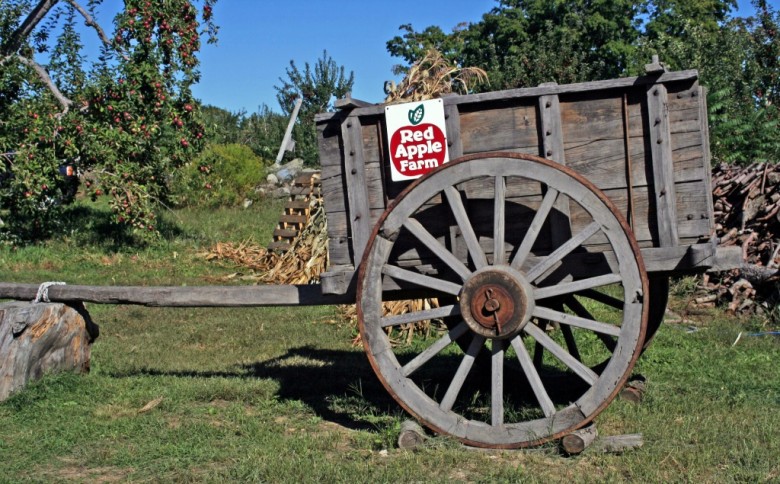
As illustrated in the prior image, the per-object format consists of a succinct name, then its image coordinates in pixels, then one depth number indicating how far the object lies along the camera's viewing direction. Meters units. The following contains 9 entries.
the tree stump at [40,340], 6.21
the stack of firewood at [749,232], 9.06
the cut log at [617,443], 4.61
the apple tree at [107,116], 13.20
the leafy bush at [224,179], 18.53
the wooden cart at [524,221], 4.57
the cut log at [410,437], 4.77
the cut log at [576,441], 4.51
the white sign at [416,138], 4.96
